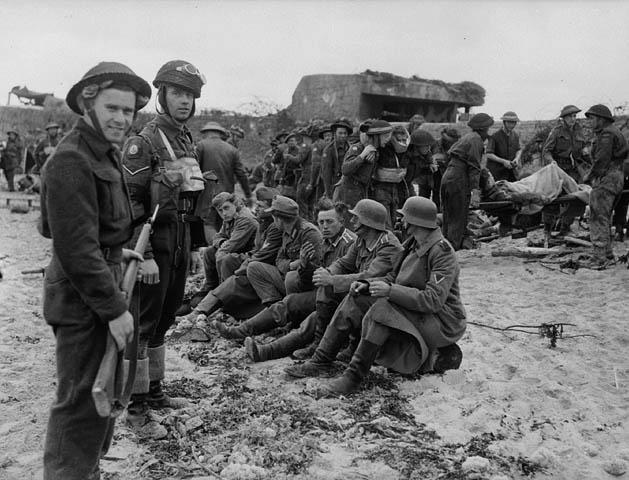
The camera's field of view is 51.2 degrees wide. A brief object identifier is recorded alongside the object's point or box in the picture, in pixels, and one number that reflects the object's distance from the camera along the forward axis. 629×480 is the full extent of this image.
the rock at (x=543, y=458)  3.55
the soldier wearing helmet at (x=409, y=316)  4.52
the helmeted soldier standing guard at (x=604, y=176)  7.89
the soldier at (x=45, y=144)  15.73
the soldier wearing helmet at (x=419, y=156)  8.45
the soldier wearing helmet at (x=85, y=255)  2.50
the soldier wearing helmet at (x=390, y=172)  7.89
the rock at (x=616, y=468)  3.45
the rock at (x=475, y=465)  3.42
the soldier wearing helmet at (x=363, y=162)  7.70
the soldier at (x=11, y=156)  17.91
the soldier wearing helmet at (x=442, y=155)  10.12
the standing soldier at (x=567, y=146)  9.63
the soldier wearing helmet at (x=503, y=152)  9.99
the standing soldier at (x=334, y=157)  9.86
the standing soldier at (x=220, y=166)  8.55
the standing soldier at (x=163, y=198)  3.79
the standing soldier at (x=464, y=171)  8.66
